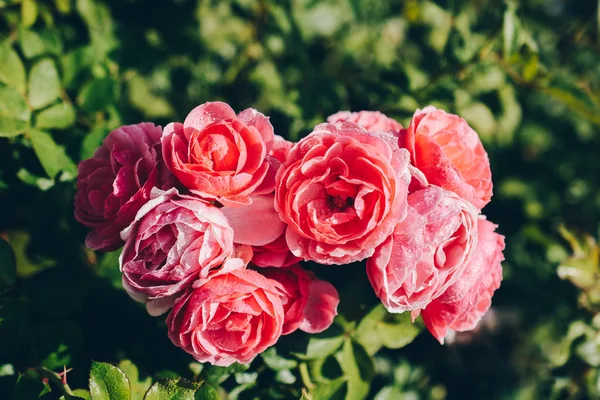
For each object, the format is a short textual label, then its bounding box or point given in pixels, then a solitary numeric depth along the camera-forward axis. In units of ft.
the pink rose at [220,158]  2.20
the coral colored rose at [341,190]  2.17
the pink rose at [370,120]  2.37
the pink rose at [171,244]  2.16
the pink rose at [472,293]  2.26
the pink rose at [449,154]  2.28
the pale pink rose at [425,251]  2.19
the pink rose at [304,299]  2.28
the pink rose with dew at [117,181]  2.25
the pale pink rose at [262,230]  2.23
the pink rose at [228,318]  2.18
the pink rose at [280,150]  2.30
